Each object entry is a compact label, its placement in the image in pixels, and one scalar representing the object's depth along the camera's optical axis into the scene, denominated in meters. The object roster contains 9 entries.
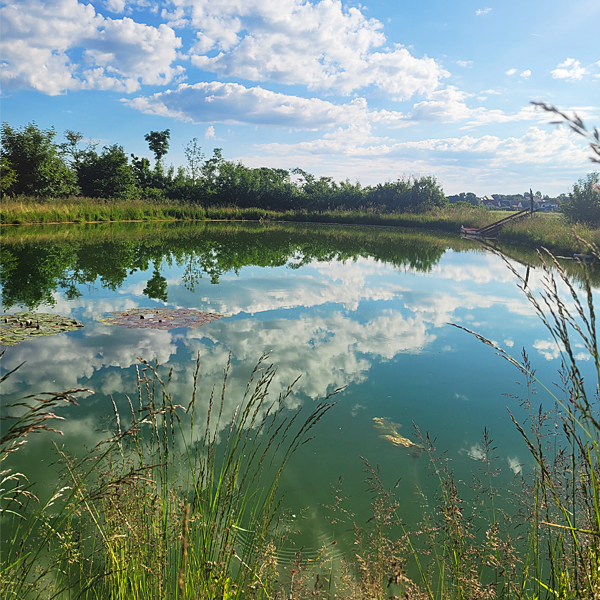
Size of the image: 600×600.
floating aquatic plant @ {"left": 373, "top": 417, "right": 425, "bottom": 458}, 3.09
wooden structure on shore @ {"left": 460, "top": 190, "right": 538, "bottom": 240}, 18.55
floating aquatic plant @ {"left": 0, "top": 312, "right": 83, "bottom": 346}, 4.83
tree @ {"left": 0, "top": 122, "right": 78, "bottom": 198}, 20.45
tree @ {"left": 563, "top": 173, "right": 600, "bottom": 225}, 18.33
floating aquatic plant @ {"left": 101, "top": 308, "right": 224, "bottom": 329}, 5.57
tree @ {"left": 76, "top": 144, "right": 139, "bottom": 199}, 25.09
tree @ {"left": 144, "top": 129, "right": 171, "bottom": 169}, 30.69
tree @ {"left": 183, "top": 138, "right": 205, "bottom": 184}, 33.75
